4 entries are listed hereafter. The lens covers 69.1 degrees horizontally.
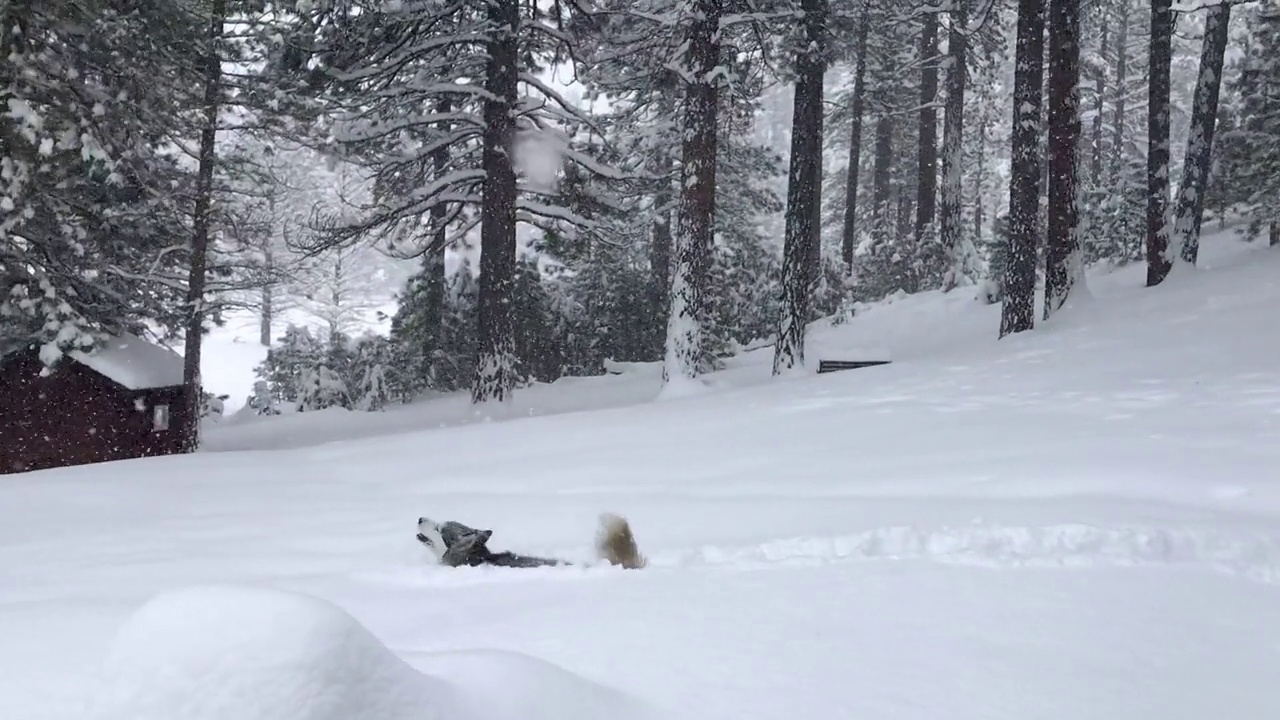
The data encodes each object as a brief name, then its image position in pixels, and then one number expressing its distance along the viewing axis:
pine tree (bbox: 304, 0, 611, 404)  14.65
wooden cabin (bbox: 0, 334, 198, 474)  16.17
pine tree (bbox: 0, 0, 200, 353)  12.26
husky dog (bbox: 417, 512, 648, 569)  5.50
